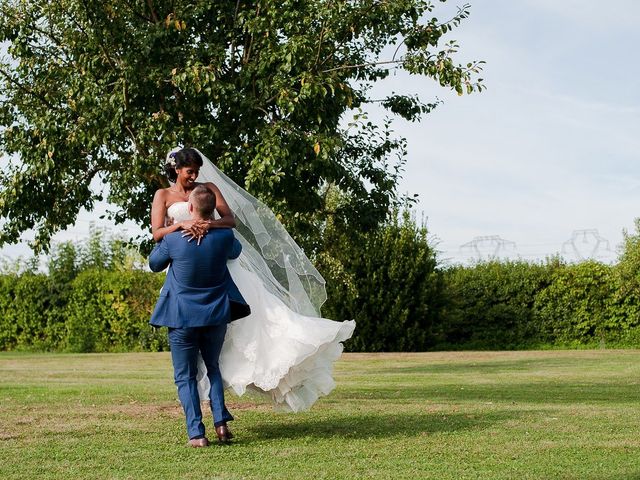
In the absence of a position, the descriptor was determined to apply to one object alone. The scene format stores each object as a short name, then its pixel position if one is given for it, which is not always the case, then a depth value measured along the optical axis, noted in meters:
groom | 8.37
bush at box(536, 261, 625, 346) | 33.41
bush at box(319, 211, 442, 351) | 32.72
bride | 8.58
